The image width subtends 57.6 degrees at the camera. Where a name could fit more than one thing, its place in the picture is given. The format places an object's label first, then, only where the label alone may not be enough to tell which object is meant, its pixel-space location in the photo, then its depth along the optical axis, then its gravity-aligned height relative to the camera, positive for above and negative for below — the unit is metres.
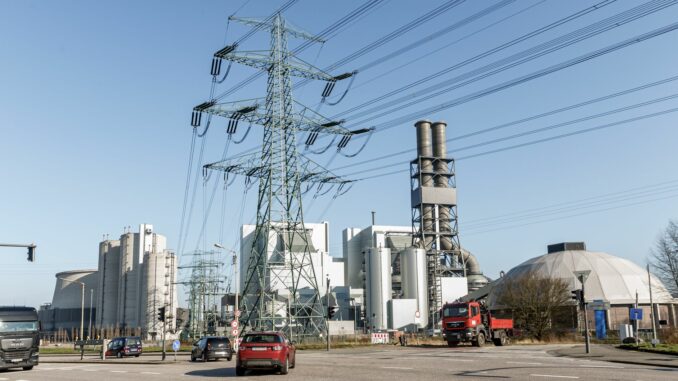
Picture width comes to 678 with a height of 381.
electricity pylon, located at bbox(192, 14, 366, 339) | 52.62 +14.46
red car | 21.97 -1.97
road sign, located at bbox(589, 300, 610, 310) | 46.50 -0.98
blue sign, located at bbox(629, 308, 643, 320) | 44.16 -1.71
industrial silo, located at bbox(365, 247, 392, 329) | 89.12 +1.53
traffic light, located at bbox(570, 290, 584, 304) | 33.22 -0.26
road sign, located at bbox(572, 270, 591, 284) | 32.66 +0.86
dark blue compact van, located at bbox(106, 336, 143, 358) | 46.41 -3.49
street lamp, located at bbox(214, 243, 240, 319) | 52.06 +2.77
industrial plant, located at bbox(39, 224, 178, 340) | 134.38 +2.35
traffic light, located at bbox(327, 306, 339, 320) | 47.90 -1.13
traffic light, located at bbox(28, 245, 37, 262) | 38.16 +3.02
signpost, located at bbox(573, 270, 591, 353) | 32.58 +0.70
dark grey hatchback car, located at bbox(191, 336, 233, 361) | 34.47 -2.79
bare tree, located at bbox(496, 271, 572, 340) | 62.75 -1.09
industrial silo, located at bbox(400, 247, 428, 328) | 91.19 +2.70
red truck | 43.44 -2.13
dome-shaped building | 89.00 +1.32
